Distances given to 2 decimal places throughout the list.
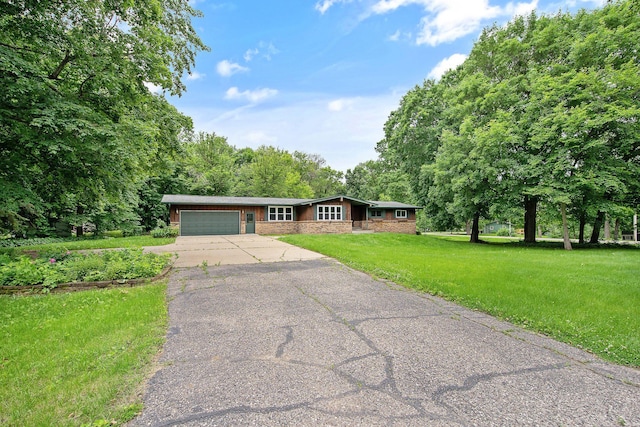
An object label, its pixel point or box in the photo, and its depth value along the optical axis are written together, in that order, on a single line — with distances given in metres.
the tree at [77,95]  6.11
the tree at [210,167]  28.85
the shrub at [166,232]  18.94
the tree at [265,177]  33.38
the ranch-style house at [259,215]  21.06
